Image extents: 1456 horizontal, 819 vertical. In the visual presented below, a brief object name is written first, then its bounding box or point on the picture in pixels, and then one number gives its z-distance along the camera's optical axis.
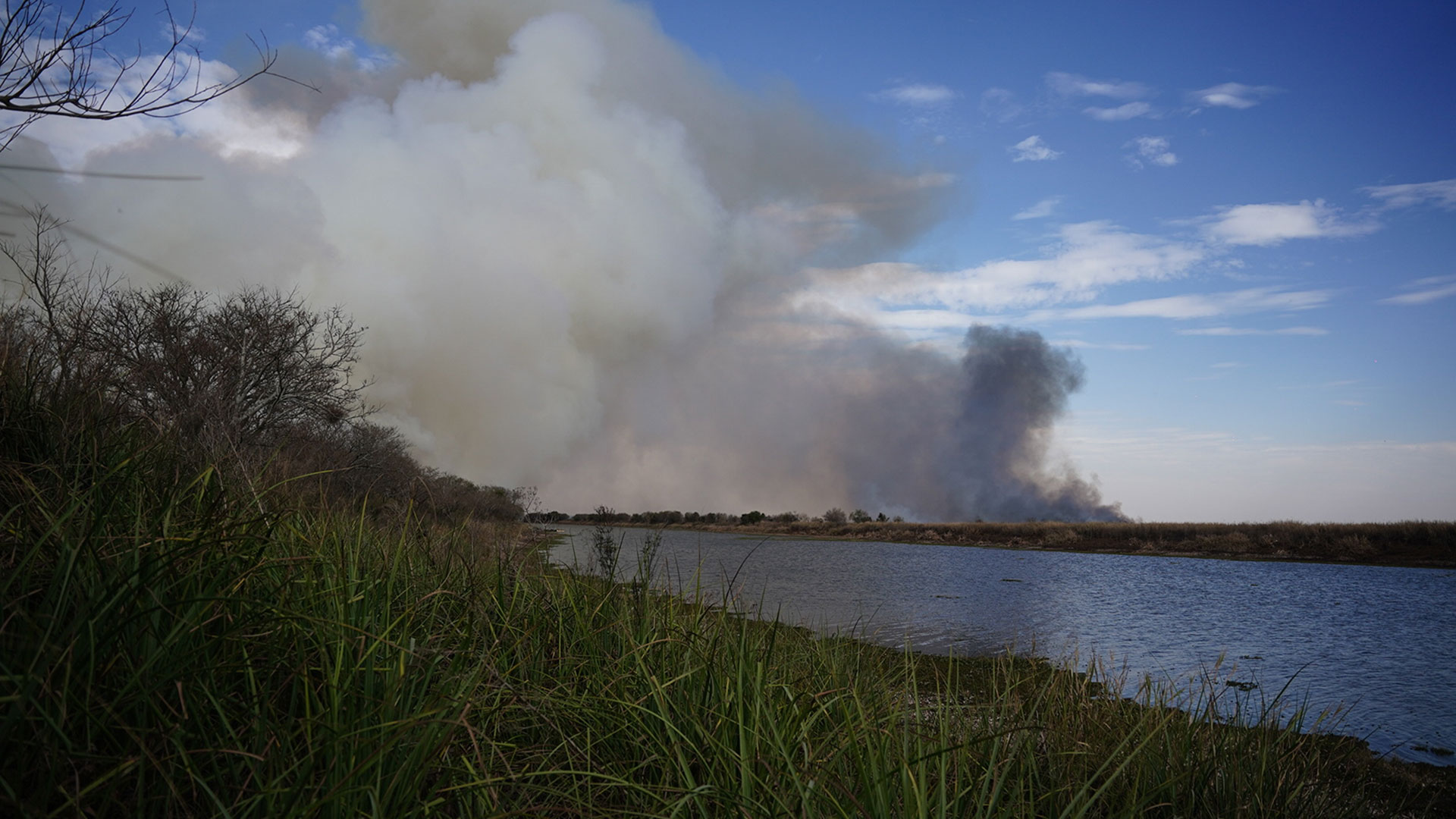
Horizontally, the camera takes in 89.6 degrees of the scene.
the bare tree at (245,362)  19.30
